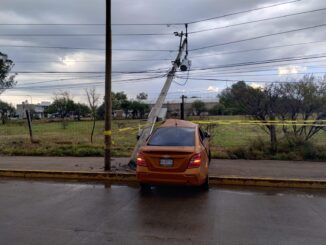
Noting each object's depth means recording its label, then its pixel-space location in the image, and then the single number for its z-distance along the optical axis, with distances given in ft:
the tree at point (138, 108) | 250.57
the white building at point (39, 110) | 375.16
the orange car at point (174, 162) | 24.82
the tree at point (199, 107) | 205.83
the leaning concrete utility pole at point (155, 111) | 35.83
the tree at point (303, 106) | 44.57
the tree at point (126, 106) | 267.08
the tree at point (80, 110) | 271.67
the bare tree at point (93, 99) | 113.50
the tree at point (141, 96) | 296.92
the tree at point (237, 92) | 54.41
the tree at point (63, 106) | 249.96
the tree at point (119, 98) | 261.63
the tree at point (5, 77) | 118.01
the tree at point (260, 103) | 47.37
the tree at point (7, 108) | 298.97
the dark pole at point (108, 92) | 34.22
